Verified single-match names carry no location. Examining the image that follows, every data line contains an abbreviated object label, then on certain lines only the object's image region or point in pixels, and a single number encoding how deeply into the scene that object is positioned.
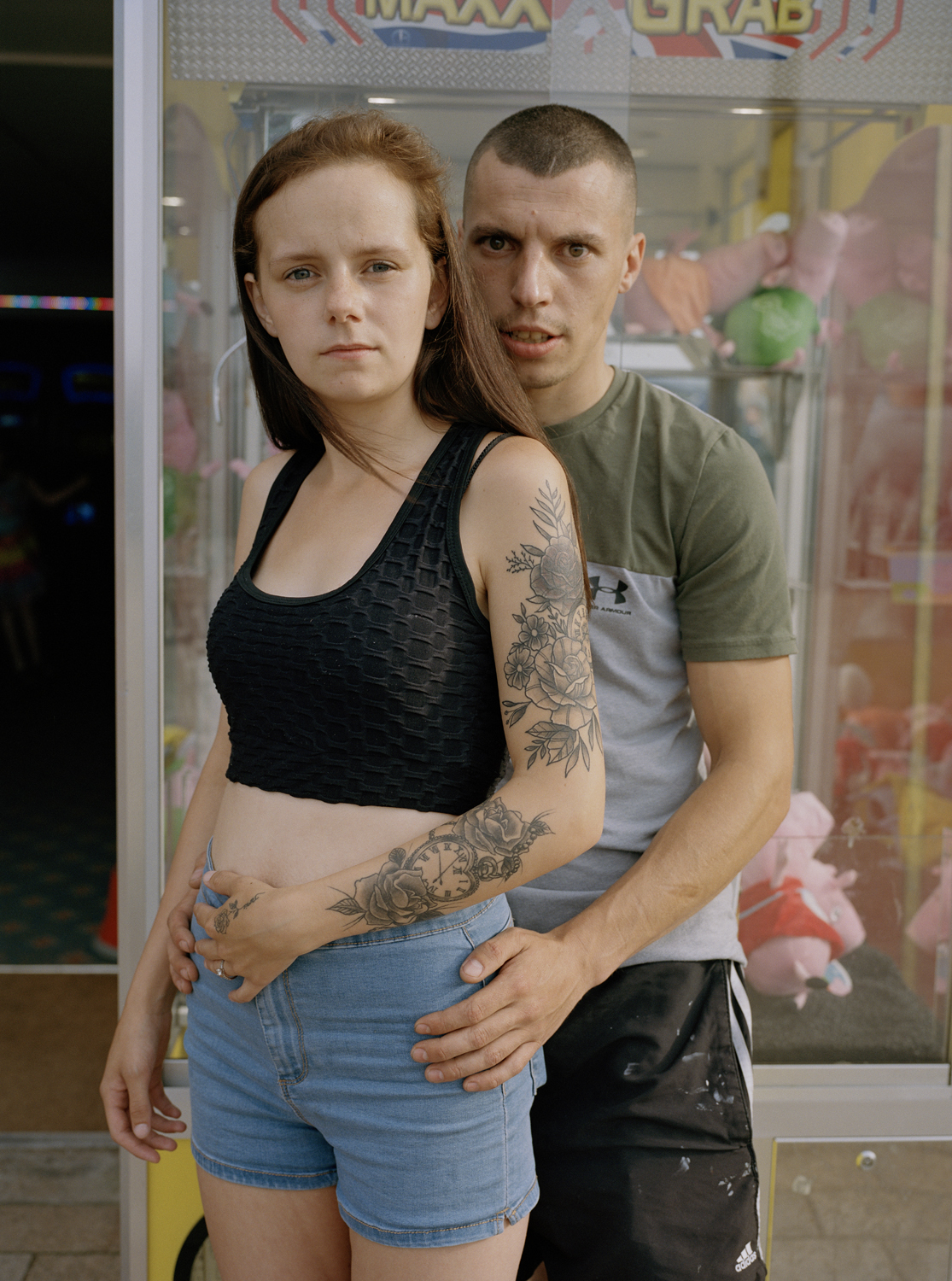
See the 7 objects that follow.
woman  1.04
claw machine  1.93
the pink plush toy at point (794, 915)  2.07
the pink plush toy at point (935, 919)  2.12
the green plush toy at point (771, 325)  2.11
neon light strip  10.07
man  1.33
